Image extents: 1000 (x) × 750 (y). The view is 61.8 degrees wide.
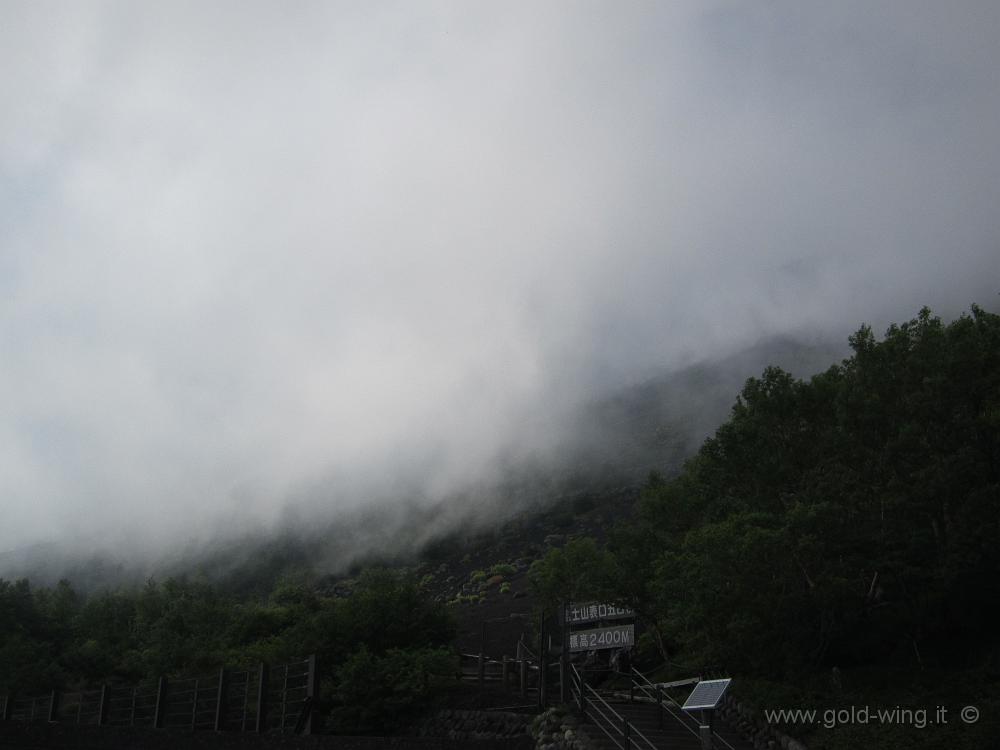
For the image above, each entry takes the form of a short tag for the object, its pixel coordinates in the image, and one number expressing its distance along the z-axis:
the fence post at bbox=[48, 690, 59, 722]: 29.14
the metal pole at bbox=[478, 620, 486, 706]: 27.49
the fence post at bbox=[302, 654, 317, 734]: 23.53
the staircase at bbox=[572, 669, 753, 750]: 19.34
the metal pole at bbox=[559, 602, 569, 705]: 22.48
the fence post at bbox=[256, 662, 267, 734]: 22.31
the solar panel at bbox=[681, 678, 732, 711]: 12.03
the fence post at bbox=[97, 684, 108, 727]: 26.78
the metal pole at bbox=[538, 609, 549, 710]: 23.08
